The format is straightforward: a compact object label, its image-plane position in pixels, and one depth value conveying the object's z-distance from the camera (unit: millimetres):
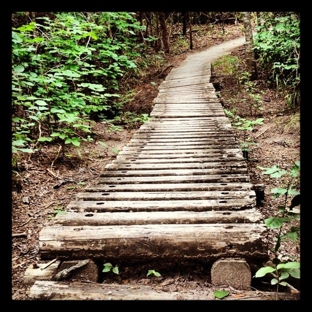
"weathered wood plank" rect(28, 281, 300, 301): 2070
